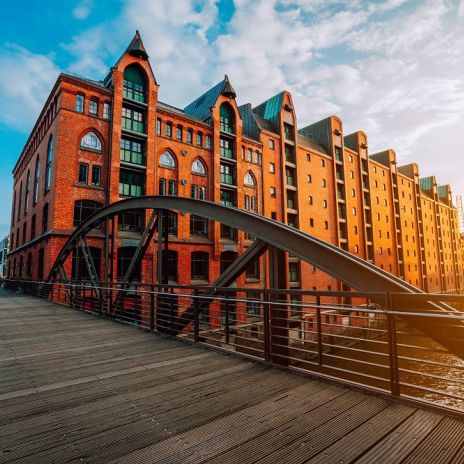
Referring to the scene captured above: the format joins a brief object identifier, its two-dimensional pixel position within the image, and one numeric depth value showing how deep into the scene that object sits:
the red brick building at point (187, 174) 19.62
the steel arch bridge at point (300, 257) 3.52
